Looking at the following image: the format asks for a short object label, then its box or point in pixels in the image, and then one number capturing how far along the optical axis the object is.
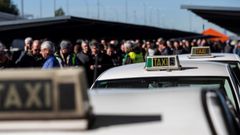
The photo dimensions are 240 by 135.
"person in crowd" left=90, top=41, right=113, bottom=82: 13.66
